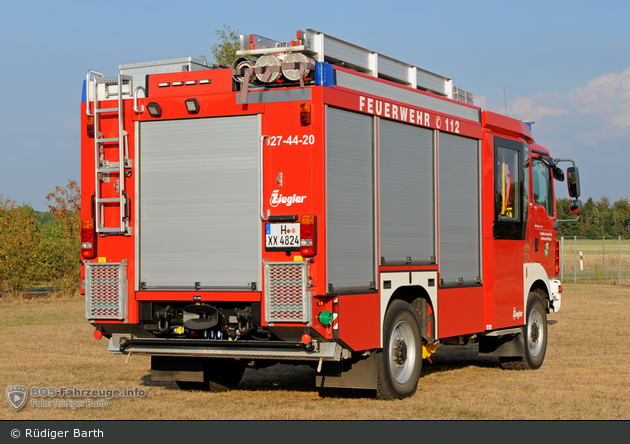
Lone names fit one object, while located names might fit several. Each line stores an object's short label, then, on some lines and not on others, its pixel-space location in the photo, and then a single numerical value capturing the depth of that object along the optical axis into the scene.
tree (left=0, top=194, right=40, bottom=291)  28.39
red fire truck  8.49
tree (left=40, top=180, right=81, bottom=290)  29.16
